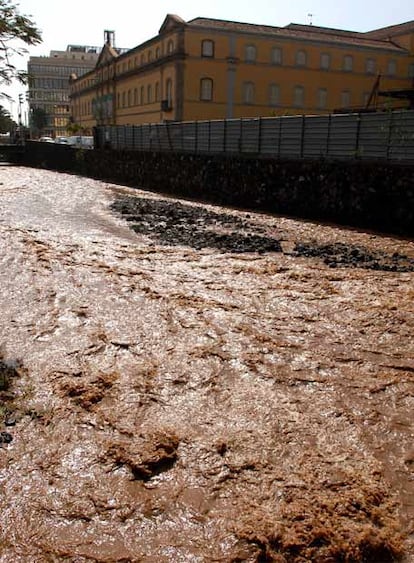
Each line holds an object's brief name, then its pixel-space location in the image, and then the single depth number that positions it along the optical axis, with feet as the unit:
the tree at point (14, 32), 20.31
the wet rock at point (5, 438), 15.80
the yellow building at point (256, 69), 164.76
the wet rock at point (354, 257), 38.47
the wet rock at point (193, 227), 46.19
